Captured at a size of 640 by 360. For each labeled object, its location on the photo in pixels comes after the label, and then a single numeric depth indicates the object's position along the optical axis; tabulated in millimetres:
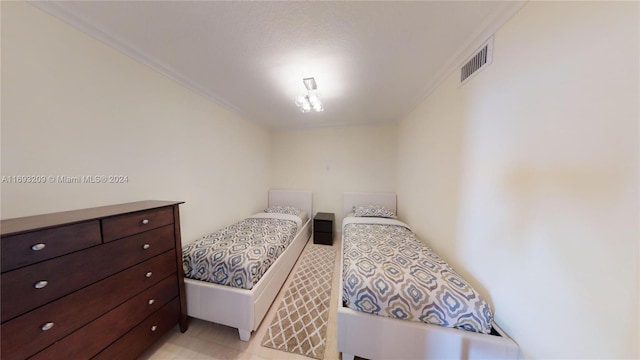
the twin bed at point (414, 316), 1079
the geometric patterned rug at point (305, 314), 1400
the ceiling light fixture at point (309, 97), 1855
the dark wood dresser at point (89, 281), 757
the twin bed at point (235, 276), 1419
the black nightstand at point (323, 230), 3152
